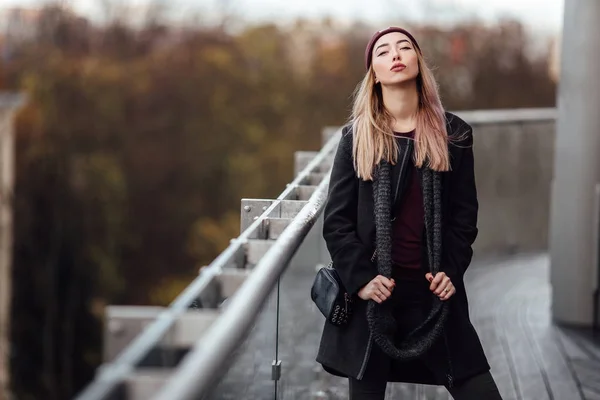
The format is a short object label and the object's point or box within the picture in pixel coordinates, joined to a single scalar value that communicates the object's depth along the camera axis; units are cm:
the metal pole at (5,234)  2925
